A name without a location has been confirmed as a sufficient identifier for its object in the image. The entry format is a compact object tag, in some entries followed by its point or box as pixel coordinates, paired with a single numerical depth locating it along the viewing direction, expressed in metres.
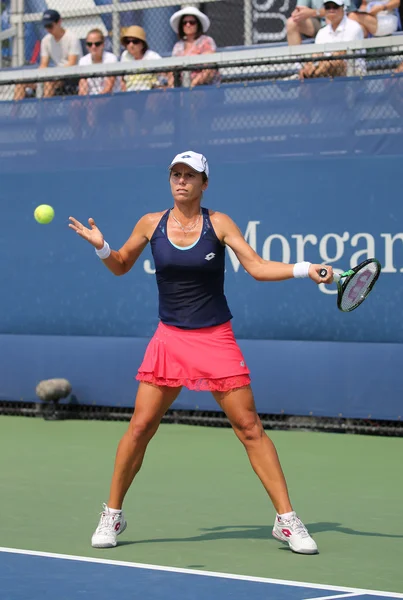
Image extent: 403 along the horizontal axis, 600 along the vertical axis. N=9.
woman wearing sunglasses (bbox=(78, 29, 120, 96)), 18.95
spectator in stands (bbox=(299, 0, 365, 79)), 18.48
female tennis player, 10.32
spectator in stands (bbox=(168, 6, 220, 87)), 19.83
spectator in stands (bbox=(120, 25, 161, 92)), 20.05
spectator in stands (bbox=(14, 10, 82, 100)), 21.53
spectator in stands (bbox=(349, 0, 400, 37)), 18.81
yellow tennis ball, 12.30
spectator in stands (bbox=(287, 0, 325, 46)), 19.30
